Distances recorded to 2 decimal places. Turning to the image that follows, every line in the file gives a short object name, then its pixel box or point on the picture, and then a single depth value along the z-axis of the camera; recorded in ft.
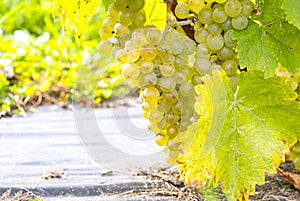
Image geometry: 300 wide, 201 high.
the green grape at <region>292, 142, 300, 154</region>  3.54
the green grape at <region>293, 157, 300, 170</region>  3.53
